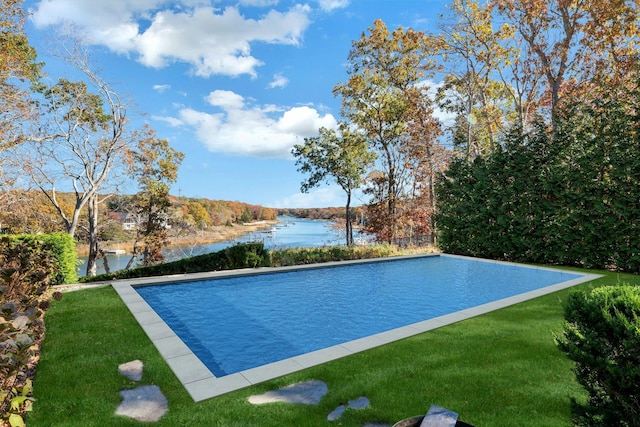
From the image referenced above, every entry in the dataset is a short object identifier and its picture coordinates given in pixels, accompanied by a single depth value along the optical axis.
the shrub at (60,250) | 8.89
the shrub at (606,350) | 2.06
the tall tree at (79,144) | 16.89
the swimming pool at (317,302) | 5.46
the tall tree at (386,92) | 18.77
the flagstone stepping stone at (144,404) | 3.17
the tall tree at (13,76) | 13.95
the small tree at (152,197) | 21.38
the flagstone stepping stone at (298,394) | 3.37
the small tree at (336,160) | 23.64
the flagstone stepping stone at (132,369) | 3.89
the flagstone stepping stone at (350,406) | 3.09
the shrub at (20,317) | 2.31
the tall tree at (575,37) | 12.42
